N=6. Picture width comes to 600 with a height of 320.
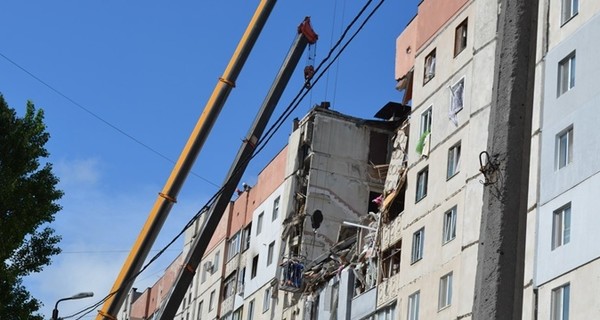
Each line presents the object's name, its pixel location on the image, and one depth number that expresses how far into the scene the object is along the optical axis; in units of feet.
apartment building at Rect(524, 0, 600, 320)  112.47
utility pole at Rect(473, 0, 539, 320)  36.55
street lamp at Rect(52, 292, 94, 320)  157.28
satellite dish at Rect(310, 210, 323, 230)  194.90
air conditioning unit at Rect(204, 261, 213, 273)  249.34
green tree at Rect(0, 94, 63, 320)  102.06
